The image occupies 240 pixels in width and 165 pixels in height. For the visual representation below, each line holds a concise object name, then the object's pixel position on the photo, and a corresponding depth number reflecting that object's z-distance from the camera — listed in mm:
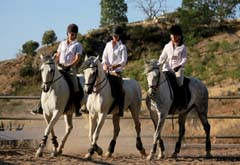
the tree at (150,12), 68062
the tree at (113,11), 74875
